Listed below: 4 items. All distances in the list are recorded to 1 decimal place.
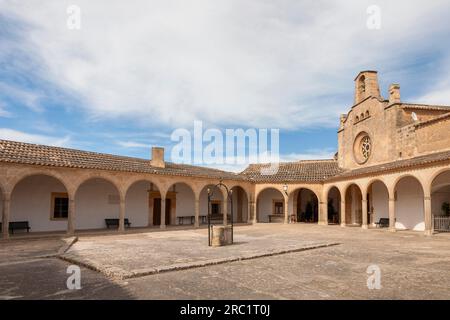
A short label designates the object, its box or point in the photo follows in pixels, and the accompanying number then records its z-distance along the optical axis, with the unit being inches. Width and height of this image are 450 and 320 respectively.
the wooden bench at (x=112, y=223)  764.6
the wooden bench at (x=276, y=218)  1111.5
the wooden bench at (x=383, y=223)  863.1
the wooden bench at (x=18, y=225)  629.5
